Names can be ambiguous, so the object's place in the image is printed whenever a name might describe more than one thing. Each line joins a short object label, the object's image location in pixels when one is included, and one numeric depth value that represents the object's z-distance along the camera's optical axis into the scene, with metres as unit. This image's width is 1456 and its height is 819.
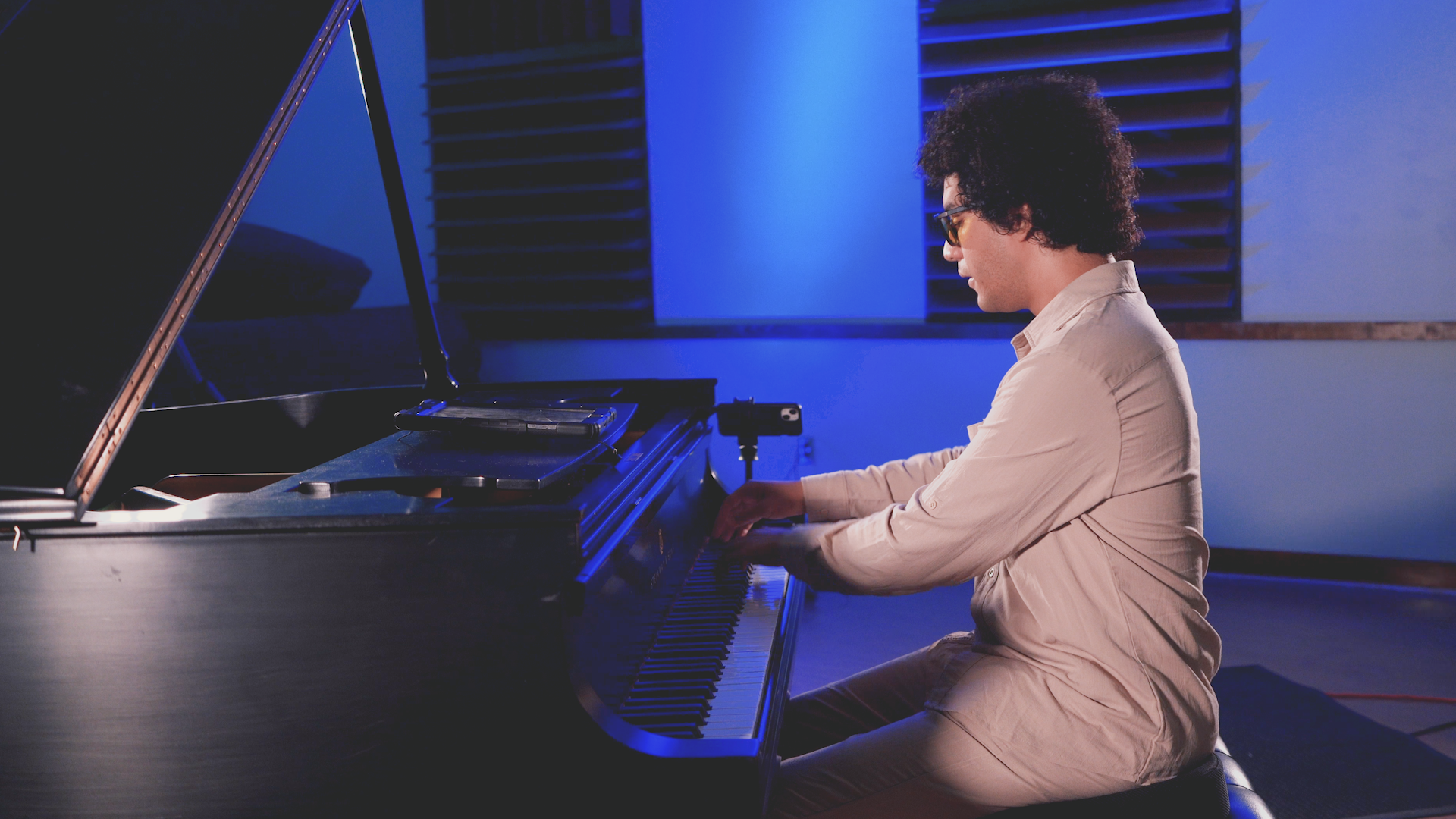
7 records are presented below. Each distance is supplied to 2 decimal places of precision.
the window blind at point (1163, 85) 3.54
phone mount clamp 2.14
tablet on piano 1.44
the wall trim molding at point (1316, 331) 3.38
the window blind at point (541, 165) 4.32
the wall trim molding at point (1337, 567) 3.48
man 1.27
